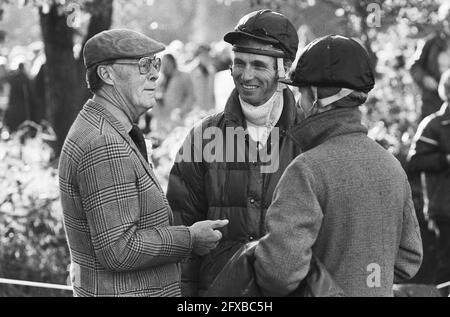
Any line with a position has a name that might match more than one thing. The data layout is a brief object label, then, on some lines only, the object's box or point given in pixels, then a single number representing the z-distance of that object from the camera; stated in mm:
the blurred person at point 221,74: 27609
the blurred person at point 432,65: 19366
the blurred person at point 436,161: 16531
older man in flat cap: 8922
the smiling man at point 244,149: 9984
